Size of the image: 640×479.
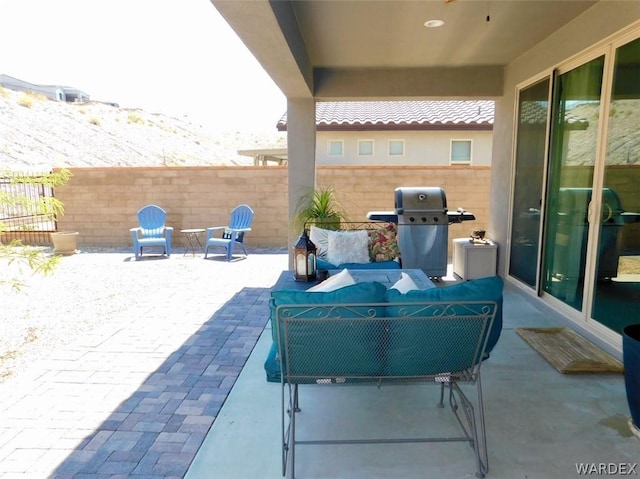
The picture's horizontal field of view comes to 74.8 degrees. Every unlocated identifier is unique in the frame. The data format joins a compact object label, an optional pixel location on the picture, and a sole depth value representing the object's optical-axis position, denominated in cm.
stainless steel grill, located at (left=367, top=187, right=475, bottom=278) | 510
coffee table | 315
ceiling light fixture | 367
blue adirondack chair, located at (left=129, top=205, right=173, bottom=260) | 720
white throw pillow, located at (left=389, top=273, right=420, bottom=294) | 223
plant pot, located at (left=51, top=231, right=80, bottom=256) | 744
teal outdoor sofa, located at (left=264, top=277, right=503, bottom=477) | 182
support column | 546
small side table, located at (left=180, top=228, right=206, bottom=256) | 806
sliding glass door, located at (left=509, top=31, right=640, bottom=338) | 302
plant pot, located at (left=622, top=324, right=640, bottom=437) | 208
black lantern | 323
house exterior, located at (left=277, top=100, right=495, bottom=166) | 916
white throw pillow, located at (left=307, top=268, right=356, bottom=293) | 236
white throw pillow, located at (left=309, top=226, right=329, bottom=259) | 451
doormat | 287
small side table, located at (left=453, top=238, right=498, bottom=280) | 529
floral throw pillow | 452
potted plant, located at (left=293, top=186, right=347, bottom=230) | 523
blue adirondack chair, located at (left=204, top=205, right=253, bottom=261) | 704
